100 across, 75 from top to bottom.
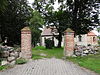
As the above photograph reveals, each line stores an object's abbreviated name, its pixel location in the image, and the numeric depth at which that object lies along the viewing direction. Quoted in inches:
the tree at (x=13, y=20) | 467.1
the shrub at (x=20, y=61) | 233.8
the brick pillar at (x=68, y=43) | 290.9
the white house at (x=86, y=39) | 919.3
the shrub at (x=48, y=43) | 571.9
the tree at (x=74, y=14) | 561.4
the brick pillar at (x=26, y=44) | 272.9
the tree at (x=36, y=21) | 527.1
